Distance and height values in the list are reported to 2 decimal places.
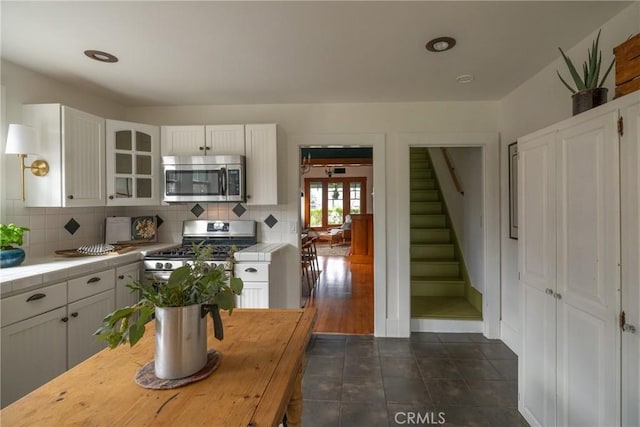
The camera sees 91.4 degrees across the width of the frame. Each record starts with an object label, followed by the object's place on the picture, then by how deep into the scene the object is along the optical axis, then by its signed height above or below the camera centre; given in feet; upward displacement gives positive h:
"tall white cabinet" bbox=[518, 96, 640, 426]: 4.26 -0.86
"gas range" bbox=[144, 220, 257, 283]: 10.73 -0.55
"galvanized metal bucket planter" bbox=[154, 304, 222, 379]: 2.71 -1.07
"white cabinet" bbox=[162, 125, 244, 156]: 10.03 +2.50
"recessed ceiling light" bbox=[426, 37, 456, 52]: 6.57 +3.71
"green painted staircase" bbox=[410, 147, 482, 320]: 11.80 -2.07
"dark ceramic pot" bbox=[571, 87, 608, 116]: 5.03 +1.89
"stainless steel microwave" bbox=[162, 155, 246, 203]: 9.70 +1.21
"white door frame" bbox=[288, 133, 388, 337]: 10.57 +0.44
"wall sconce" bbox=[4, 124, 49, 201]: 7.12 +1.81
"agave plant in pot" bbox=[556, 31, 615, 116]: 5.04 +1.98
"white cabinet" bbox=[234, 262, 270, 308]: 8.73 -1.88
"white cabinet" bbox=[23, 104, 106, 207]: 7.79 +1.63
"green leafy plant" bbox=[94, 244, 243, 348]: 2.60 -0.71
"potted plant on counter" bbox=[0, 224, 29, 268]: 6.50 -0.58
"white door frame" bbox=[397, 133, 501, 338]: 10.36 +0.06
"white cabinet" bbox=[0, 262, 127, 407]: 5.71 -2.28
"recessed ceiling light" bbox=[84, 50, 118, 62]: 7.13 +3.81
